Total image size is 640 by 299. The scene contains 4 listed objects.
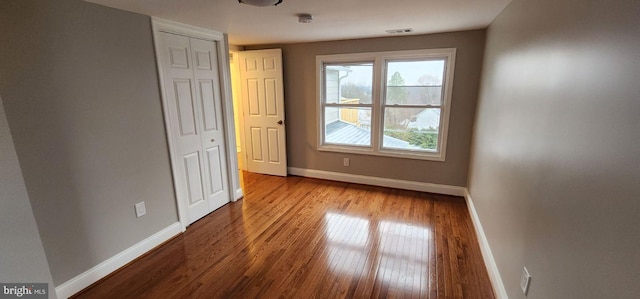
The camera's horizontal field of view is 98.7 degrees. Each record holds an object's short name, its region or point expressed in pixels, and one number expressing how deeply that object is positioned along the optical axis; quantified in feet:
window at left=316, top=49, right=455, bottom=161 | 11.47
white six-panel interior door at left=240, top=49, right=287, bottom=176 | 13.38
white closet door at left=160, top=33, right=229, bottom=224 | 8.63
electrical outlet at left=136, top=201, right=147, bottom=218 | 7.77
